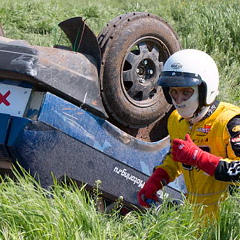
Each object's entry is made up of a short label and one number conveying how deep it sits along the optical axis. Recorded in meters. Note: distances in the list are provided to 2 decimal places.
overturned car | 5.96
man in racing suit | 5.44
